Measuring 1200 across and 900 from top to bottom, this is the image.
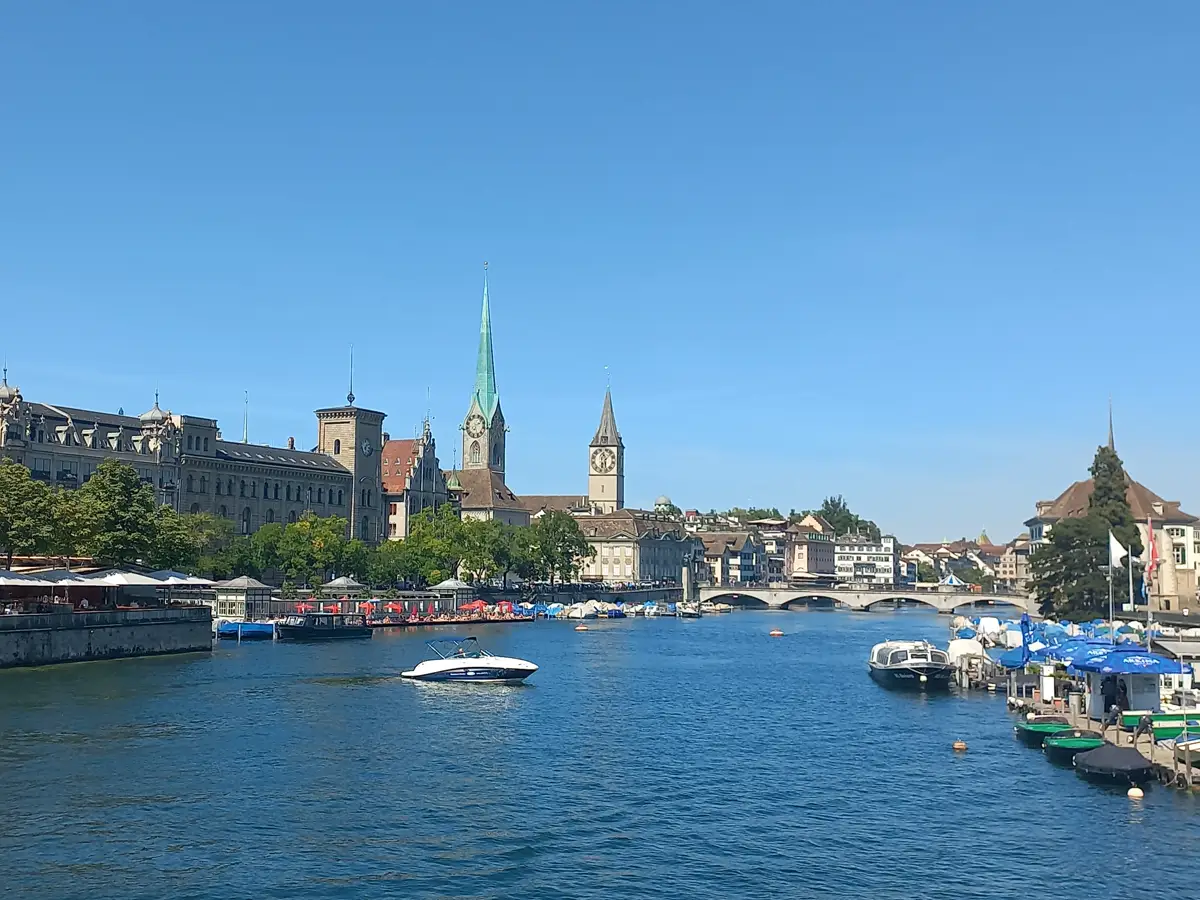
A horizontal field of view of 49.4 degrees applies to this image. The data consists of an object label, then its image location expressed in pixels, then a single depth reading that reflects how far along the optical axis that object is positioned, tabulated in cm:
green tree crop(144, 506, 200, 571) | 9662
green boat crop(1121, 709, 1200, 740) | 4706
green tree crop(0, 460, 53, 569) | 8312
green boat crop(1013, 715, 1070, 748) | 5341
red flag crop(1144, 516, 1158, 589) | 6962
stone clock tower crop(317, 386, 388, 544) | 18325
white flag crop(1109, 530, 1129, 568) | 7394
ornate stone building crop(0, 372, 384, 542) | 13225
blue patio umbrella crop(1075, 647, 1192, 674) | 4997
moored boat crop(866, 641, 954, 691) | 7906
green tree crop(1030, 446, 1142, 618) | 11419
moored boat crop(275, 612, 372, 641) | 10869
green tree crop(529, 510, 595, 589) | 18775
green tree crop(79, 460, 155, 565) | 9062
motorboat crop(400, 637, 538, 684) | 7856
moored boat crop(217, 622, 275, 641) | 11000
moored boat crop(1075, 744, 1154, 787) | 4359
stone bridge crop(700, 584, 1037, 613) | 18688
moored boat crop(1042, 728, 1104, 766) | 4853
